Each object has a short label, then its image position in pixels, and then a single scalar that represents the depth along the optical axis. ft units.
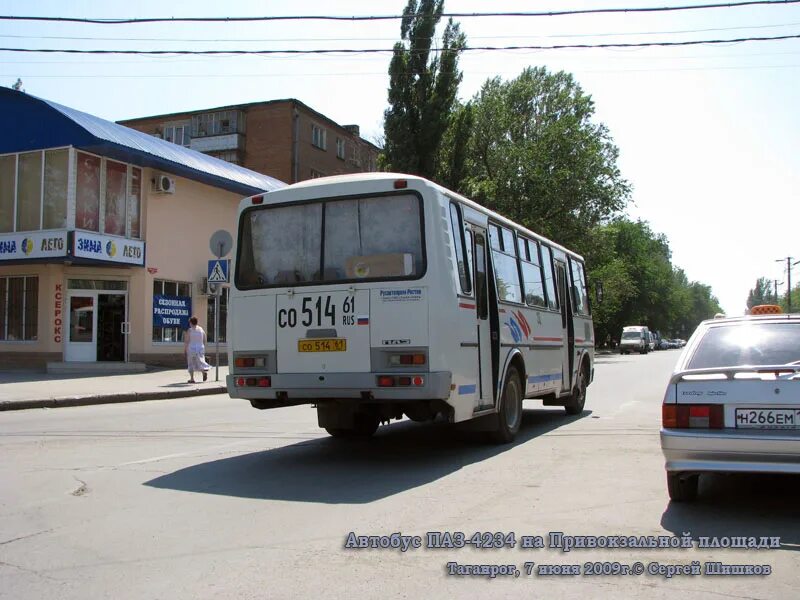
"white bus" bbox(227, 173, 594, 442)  24.38
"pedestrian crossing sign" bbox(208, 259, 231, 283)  60.18
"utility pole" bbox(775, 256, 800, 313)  276.00
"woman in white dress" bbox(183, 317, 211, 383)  63.82
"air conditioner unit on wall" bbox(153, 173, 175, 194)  79.10
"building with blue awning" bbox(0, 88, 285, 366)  71.77
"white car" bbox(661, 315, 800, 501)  17.04
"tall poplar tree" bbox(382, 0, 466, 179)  116.06
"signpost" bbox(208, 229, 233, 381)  60.49
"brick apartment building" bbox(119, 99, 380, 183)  145.18
